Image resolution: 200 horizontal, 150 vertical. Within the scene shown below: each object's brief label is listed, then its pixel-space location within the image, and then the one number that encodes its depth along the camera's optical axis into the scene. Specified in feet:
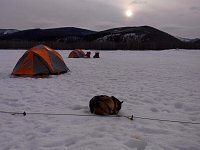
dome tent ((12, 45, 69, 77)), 19.35
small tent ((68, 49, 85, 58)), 44.27
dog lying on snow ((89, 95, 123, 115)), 10.00
